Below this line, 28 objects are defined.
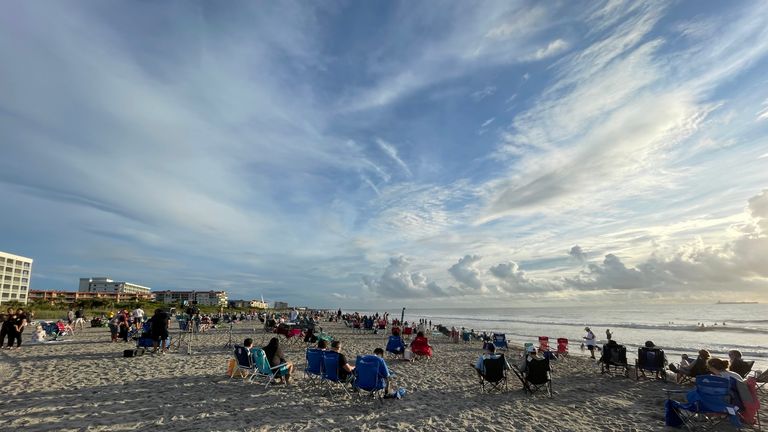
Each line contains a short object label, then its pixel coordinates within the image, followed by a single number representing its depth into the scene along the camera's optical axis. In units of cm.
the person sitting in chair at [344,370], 770
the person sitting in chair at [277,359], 854
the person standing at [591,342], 1515
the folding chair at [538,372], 834
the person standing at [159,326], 1188
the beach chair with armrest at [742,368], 865
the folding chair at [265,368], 844
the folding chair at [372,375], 737
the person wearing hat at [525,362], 847
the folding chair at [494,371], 845
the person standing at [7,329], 1265
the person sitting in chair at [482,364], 854
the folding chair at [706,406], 607
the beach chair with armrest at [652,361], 1002
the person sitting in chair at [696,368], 897
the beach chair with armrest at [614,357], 1067
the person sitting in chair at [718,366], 665
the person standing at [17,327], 1267
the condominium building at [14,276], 8125
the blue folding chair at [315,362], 813
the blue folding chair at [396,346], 1314
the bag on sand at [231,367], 899
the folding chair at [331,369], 773
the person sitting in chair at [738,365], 863
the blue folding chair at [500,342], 1867
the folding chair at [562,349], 1584
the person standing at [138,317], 1892
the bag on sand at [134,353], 1130
